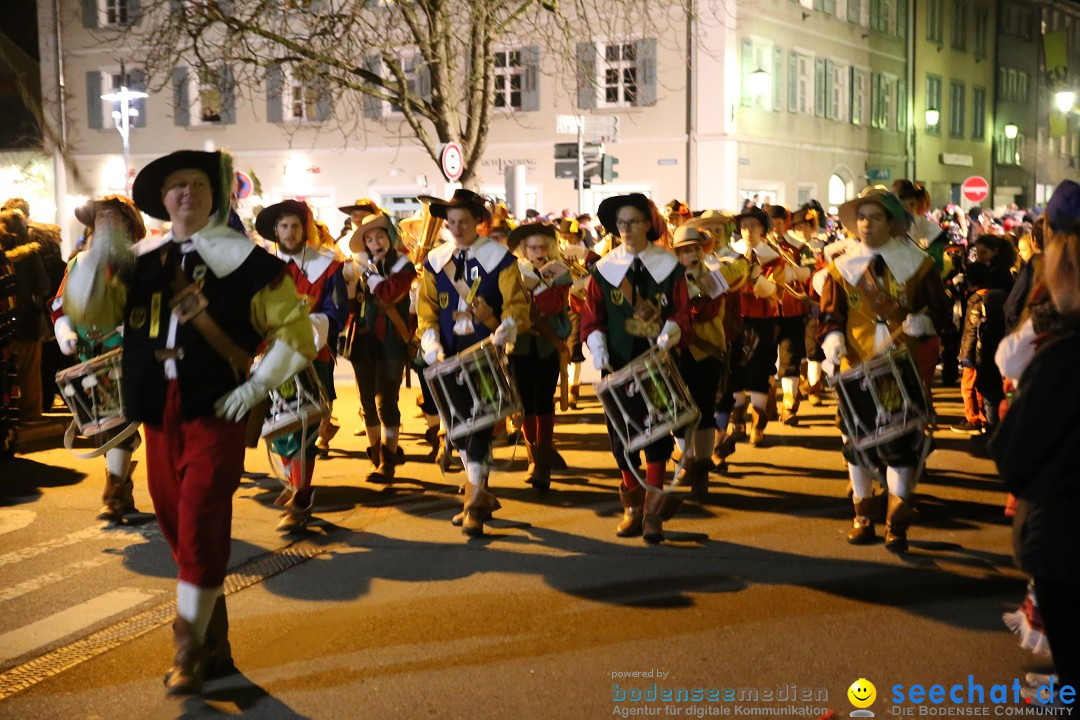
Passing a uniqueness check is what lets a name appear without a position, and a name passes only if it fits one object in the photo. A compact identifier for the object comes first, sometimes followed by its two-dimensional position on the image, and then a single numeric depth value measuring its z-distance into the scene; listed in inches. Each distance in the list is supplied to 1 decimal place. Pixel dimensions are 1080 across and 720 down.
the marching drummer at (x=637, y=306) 283.9
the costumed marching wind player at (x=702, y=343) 324.8
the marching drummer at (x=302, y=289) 302.7
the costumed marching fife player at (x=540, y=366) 352.5
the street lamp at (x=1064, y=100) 1546.5
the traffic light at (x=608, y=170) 859.4
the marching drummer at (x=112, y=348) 288.7
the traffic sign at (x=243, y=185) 708.7
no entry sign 1032.2
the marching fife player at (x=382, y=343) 364.8
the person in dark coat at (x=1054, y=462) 136.1
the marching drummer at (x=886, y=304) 273.3
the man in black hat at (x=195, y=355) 193.5
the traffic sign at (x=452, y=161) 631.8
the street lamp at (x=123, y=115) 1220.2
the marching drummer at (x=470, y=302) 298.4
